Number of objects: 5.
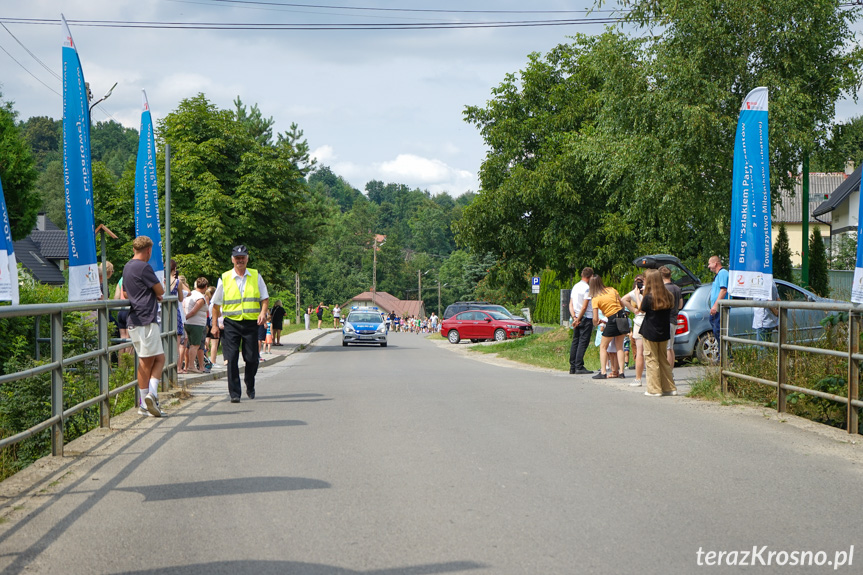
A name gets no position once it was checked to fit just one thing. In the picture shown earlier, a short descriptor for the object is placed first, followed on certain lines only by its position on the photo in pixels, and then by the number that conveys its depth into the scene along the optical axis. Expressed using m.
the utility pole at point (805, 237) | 25.89
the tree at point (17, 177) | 31.28
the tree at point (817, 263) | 31.97
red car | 40.97
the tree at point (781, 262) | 31.66
